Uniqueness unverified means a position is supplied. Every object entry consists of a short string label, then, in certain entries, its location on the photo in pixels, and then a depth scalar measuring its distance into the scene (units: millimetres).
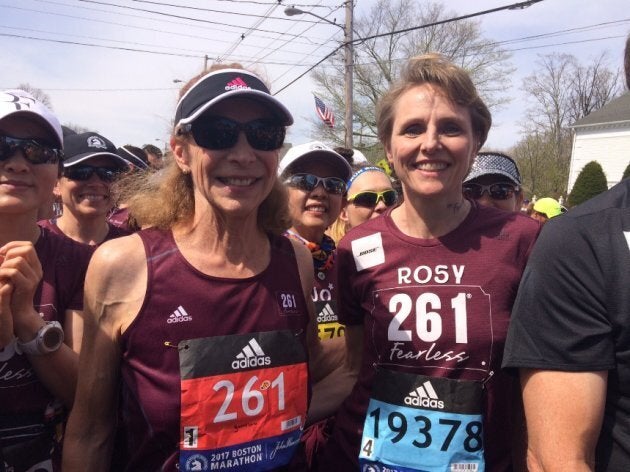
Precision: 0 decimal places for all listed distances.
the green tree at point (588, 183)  24719
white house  35719
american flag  17203
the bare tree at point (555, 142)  33688
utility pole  15805
